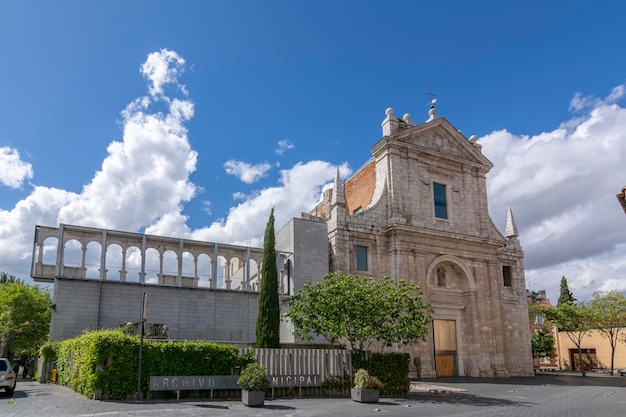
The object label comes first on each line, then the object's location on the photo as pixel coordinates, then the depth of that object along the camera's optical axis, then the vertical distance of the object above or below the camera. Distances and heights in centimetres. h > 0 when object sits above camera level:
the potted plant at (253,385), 1688 -188
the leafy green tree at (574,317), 4600 +73
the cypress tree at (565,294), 7175 +439
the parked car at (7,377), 1800 -162
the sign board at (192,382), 1734 -184
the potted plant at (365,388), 1881 -222
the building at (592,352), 5178 -281
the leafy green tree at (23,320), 3656 +71
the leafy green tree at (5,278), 6031 +610
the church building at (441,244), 3350 +554
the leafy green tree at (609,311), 4419 +122
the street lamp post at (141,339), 1666 -32
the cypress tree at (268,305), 2292 +103
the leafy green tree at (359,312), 2150 +64
